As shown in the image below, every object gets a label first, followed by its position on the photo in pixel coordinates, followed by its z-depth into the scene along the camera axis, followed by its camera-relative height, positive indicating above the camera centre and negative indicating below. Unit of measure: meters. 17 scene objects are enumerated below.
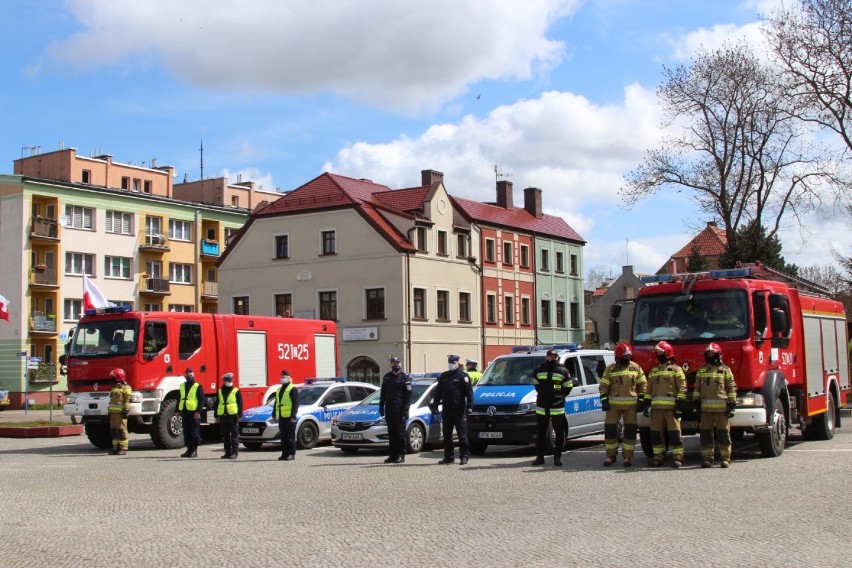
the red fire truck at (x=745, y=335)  15.44 +0.35
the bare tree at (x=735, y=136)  37.12 +8.55
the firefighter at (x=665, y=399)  14.95 -0.63
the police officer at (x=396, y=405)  17.41 -0.74
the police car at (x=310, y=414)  21.52 -1.07
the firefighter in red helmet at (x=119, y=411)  21.03 -0.87
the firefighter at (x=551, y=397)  16.03 -0.60
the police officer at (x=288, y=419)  18.84 -1.01
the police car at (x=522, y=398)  17.88 -0.70
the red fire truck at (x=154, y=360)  22.11 +0.21
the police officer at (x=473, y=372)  22.44 -0.23
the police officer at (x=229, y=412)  19.31 -0.88
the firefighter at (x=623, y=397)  15.22 -0.60
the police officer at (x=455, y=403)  16.80 -0.69
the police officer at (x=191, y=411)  20.16 -0.88
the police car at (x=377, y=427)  19.30 -1.25
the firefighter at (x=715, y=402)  14.70 -0.68
